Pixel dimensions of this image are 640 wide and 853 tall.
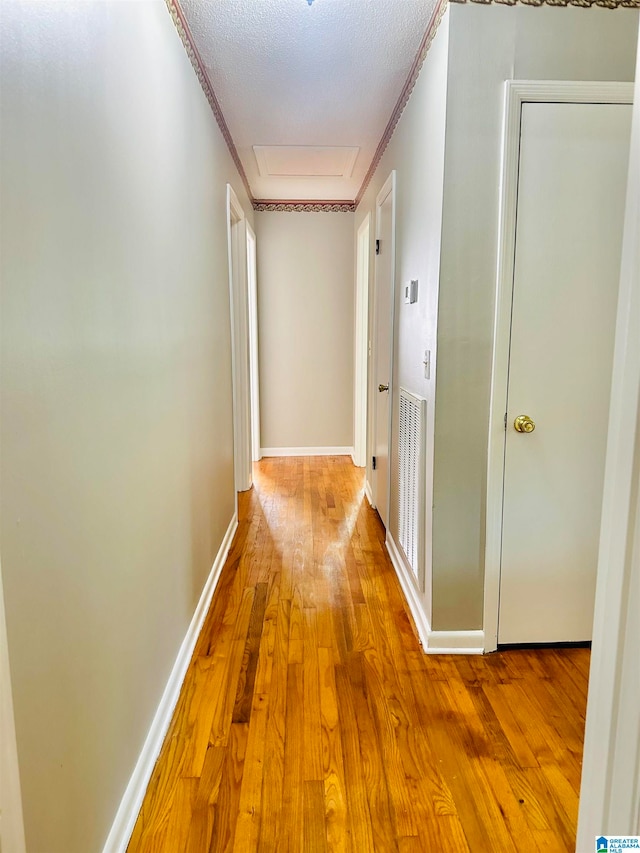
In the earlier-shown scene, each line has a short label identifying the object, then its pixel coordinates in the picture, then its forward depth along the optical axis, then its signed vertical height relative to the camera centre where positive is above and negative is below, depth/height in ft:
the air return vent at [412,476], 7.11 -2.03
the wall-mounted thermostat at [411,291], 7.59 +0.63
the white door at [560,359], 6.01 -0.29
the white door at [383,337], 9.86 -0.05
